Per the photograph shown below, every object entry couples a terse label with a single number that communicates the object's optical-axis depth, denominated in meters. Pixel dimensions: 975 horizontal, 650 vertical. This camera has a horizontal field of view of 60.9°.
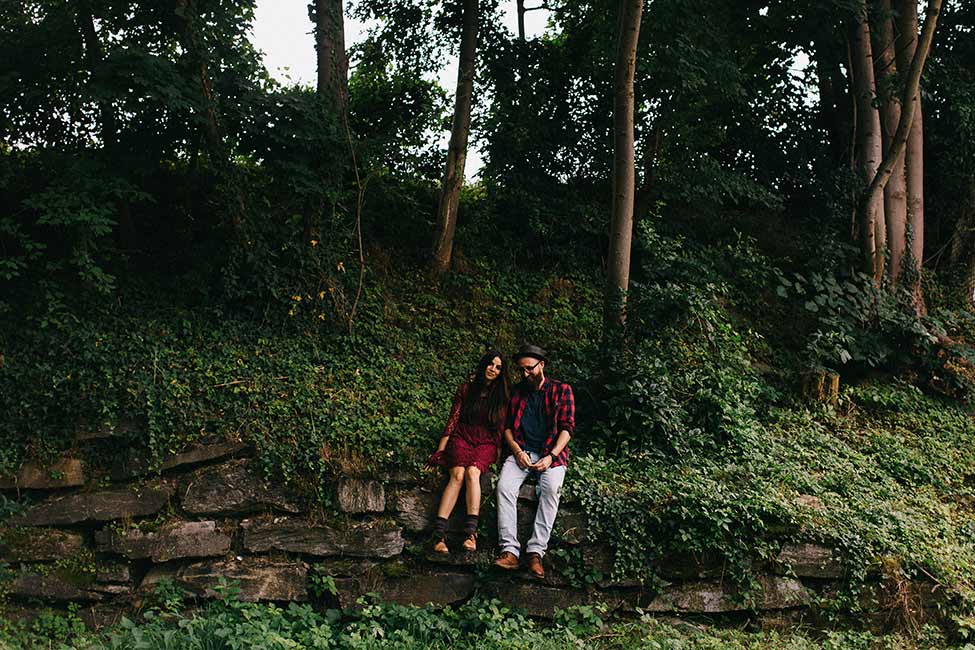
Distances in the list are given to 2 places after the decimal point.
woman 7.01
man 6.92
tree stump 10.45
